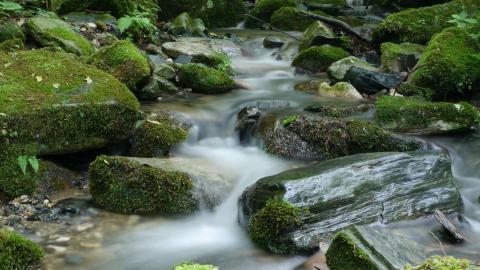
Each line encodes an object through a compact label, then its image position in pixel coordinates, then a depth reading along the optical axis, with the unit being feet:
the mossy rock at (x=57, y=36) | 25.07
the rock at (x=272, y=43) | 41.27
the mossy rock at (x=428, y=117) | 21.38
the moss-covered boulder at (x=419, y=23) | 34.65
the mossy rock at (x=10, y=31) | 24.39
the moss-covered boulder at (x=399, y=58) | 30.12
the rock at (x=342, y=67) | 28.94
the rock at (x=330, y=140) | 19.89
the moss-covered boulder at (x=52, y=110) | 16.78
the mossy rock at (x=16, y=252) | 11.72
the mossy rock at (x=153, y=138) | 19.10
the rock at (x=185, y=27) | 43.01
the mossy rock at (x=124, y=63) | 22.86
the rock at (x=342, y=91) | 26.61
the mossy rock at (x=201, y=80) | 26.96
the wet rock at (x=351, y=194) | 13.93
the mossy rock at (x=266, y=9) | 53.31
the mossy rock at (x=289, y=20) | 48.73
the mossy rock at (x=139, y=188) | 16.10
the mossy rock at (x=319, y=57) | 32.94
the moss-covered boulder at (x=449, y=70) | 25.76
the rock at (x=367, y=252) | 10.97
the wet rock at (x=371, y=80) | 27.09
